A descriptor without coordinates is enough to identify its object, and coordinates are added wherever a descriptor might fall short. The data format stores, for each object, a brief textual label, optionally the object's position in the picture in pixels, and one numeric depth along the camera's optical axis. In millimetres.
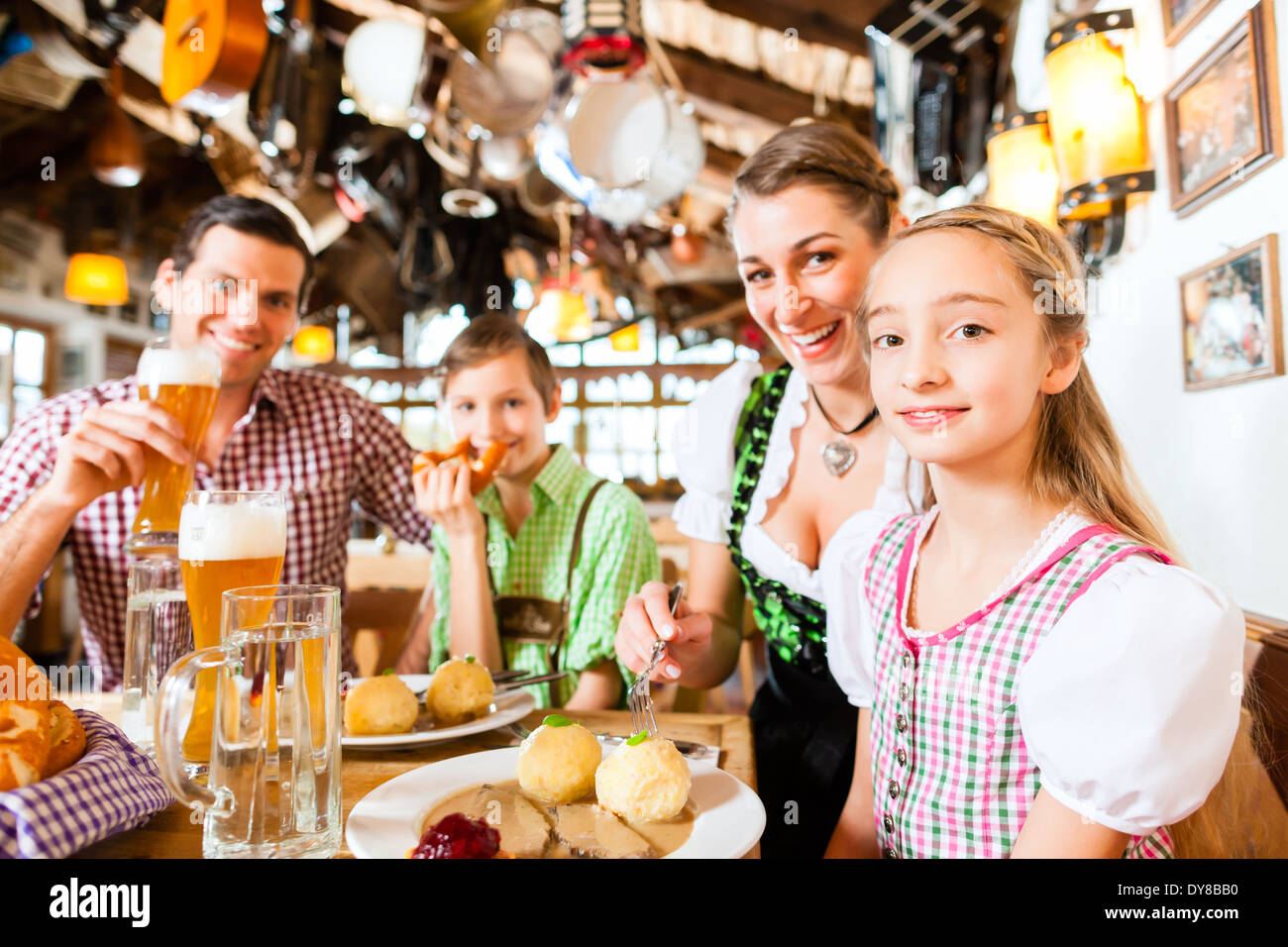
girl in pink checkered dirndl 769
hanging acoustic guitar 2053
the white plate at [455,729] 1039
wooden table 773
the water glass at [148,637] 1055
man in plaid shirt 1811
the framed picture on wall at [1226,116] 1312
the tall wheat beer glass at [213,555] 975
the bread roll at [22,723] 674
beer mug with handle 734
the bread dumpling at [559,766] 845
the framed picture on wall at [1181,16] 1596
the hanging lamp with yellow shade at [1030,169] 2217
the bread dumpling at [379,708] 1078
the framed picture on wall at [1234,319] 1347
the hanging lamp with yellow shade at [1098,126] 1826
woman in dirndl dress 1352
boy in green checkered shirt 1649
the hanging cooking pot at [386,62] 2840
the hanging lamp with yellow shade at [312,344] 7785
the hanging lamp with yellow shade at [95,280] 4645
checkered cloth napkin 639
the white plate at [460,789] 710
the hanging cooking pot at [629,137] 2836
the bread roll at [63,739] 743
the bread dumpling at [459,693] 1150
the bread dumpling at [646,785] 787
